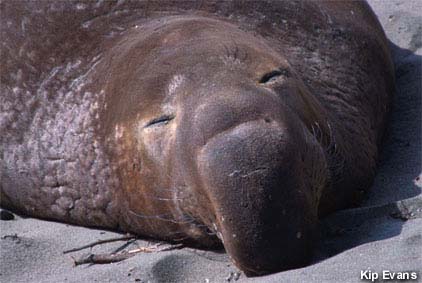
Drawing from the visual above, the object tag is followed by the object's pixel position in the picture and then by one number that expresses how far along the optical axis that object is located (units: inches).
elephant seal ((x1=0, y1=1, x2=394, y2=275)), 284.0
